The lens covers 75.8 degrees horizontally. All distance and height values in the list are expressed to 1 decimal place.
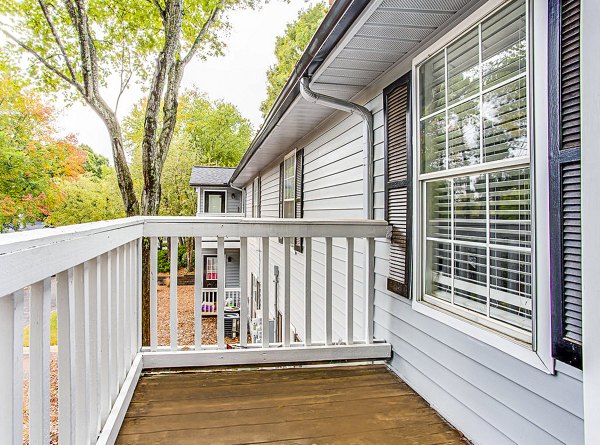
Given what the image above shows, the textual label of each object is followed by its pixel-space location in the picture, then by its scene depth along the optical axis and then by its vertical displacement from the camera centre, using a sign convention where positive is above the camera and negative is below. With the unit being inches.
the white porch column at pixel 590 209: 44.6 +1.6
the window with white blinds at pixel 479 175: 65.0 +9.5
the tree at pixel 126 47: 269.1 +152.3
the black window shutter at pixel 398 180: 100.8 +12.1
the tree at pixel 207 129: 1050.1 +279.3
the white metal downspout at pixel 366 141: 131.0 +28.1
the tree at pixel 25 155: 445.4 +97.0
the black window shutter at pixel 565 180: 50.6 +5.8
